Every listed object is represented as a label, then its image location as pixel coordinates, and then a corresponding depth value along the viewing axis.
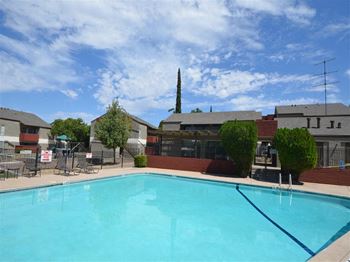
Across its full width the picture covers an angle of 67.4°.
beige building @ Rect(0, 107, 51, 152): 35.24
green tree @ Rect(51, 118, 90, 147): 44.25
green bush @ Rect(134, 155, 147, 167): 24.48
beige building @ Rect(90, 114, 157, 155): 39.53
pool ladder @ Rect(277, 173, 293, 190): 15.19
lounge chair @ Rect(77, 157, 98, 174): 18.77
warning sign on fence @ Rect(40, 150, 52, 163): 16.28
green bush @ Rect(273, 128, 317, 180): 16.81
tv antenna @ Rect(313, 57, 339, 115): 24.62
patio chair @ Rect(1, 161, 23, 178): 14.54
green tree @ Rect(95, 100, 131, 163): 24.64
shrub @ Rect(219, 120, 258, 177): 19.00
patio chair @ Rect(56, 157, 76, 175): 17.54
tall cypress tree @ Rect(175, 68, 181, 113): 52.47
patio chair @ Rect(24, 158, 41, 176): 15.45
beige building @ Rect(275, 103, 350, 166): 20.77
